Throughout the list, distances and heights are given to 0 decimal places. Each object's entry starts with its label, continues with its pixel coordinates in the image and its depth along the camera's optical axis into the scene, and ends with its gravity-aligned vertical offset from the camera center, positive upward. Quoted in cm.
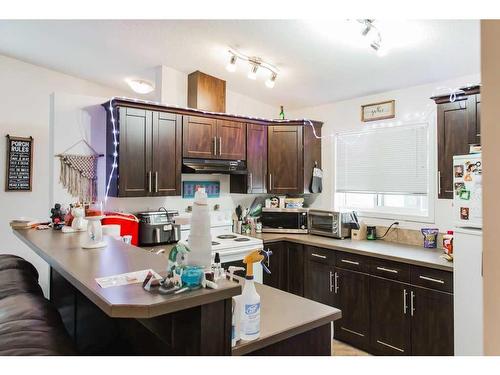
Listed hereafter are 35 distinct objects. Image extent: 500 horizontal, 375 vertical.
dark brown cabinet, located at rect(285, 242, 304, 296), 366 -82
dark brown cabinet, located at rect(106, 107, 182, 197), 314 +38
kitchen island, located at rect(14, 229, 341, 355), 96 -45
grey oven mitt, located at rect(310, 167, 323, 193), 422 +15
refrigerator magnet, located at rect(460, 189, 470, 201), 240 -1
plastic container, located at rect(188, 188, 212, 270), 112 -15
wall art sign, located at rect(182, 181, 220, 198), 390 +6
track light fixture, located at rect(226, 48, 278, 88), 324 +126
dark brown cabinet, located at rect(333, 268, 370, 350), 308 -105
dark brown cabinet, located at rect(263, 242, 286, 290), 369 -80
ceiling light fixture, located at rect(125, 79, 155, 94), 433 +137
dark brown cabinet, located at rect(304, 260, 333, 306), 338 -91
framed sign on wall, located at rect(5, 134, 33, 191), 402 +34
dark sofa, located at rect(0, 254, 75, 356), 117 -52
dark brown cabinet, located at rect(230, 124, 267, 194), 402 +33
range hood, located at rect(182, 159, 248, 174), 356 +29
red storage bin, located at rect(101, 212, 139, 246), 291 -26
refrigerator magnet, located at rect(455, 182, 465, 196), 245 +4
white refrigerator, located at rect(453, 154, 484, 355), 229 -45
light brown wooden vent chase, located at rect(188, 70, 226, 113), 374 +112
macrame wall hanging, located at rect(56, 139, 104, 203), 311 +17
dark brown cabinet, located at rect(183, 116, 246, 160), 359 +59
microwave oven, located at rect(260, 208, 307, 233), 405 -33
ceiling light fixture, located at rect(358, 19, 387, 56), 233 +116
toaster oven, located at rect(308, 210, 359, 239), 364 -33
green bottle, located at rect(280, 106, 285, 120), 434 +99
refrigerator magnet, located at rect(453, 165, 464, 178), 247 +16
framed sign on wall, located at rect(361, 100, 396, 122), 361 +89
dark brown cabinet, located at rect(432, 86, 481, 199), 268 +52
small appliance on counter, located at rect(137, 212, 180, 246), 323 -34
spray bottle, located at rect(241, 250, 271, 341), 120 -40
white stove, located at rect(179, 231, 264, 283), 328 -55
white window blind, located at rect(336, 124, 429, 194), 342 +36
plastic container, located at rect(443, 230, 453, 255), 271 -41
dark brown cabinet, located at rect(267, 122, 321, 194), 414 +42
